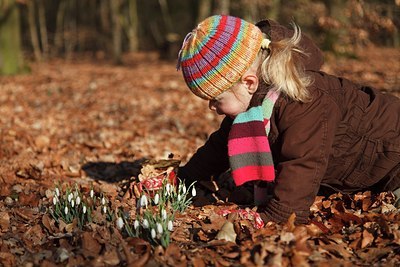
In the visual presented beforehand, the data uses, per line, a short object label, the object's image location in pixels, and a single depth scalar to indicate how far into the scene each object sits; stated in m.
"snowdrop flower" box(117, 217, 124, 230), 2.74
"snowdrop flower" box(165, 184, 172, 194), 3.22
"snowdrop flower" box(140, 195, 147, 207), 2.95
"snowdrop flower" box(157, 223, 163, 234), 2.58
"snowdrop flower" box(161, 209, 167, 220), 2.69
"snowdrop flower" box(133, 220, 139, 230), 2.72
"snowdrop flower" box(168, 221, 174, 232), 2.70
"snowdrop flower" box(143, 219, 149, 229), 2.65
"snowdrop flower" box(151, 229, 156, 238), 2.59
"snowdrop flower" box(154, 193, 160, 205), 2.97
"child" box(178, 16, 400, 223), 2.98
